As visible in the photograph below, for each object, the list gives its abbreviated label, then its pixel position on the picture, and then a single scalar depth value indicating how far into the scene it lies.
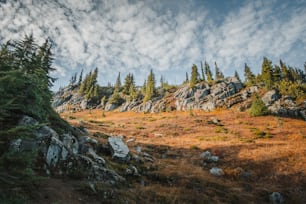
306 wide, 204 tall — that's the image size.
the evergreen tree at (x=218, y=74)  93.68
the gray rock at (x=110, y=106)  81.82
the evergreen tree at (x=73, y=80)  126.08
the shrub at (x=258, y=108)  44.78
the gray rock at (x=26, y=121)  9.62
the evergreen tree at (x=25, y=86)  7.55
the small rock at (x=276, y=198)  10.91
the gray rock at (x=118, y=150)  14.57
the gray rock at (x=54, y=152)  9.70
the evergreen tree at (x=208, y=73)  84.66
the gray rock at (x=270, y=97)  55.43
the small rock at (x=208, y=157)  17.67
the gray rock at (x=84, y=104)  84.51
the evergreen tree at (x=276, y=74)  65.29
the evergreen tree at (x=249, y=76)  72.95
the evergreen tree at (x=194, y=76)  79.66
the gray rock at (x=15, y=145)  8.15
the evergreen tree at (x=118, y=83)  94.19
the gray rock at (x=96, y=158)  12.18
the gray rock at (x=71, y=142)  12.05
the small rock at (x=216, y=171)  14.76
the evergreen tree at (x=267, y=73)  62.72
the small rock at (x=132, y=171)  12.82
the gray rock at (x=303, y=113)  44.46
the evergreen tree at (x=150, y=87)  79.46
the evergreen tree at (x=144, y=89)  90.07
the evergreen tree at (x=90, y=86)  87.18
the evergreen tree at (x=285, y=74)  72.44
